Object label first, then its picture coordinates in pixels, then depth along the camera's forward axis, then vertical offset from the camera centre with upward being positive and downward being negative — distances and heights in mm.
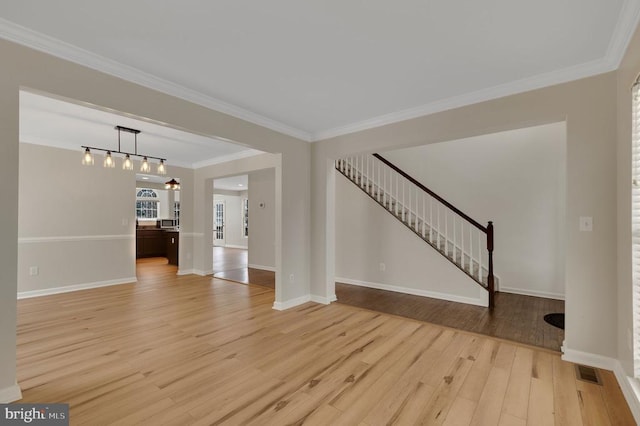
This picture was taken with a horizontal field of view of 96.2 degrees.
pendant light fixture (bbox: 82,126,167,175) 4086 +832
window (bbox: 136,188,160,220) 10844 +378
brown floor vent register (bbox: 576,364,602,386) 2275 -1305
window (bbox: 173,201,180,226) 11258 +148
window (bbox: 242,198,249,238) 12594 -155
